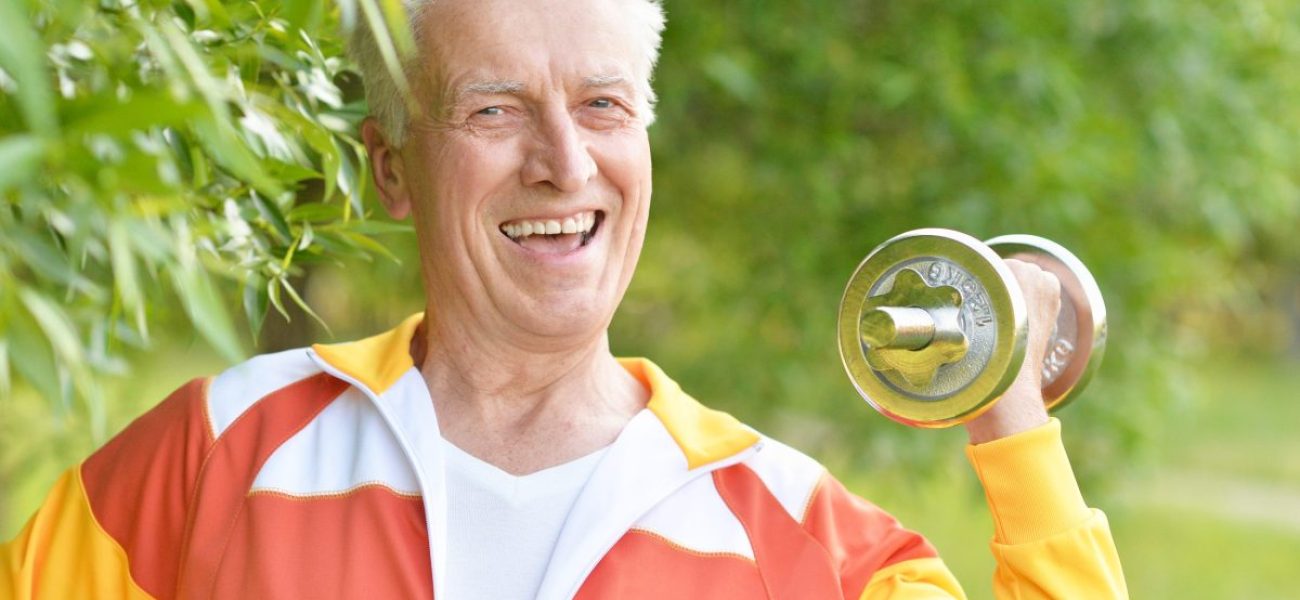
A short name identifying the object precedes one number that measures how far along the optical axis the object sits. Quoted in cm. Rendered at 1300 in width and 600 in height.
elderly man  246
